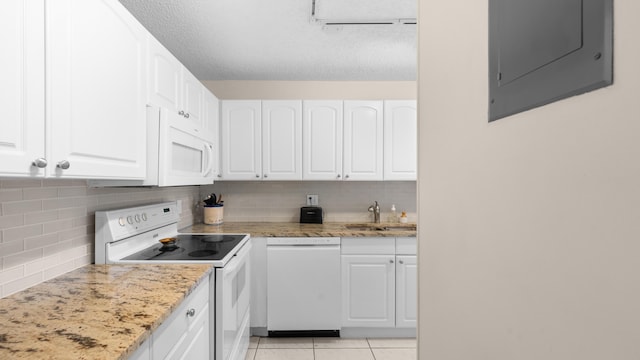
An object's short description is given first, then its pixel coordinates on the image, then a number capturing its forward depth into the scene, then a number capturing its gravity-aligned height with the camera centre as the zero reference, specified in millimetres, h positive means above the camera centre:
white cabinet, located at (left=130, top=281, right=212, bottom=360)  1118 -602
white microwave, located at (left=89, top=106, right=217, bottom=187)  1652 +133
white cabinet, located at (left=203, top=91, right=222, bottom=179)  2648 +436
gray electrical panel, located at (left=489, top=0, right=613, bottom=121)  369 +168
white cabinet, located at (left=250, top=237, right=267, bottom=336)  2754 -852
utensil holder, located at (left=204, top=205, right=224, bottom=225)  3098 -349
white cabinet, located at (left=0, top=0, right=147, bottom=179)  884 +281
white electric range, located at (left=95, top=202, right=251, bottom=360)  1748 -444
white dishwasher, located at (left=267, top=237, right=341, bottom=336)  2758 -877
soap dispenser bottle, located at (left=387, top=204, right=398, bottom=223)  3382 -381
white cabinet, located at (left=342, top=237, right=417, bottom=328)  2787 -865
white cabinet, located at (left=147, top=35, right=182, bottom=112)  1676 +528
